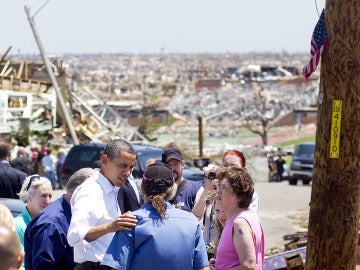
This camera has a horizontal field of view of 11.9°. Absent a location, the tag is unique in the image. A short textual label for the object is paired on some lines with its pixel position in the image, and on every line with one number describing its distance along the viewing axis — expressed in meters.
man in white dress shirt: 11.76
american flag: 11.76
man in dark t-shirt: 16.18
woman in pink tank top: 11.20
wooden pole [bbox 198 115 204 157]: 53.43
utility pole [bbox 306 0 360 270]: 11.21
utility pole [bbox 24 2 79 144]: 61.22
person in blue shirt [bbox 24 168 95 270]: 12.39
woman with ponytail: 10.81
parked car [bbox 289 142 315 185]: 61.13
